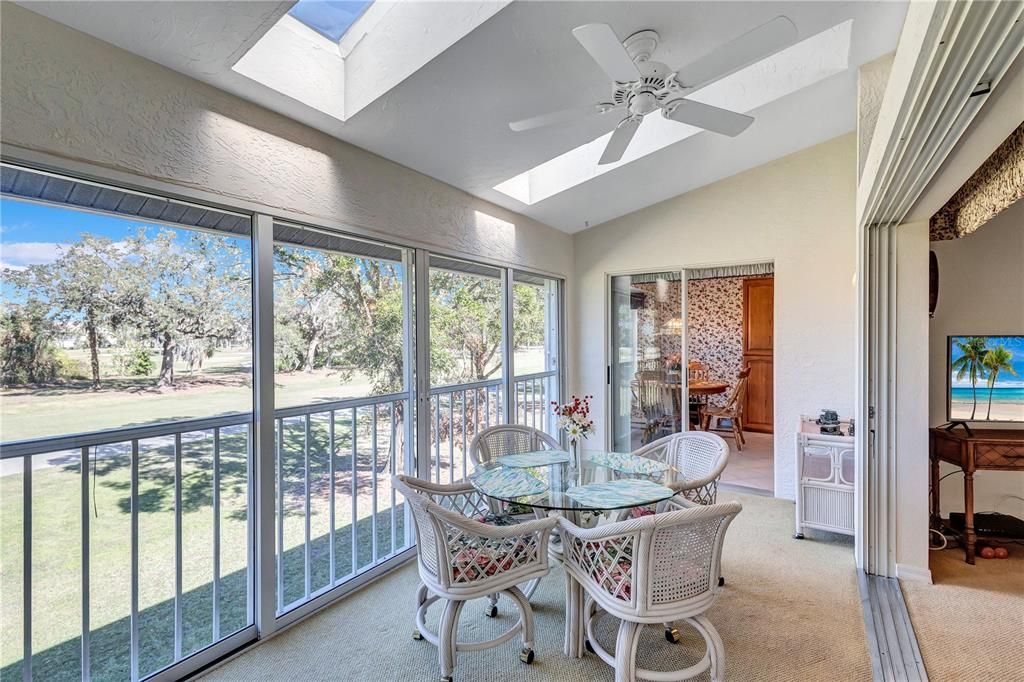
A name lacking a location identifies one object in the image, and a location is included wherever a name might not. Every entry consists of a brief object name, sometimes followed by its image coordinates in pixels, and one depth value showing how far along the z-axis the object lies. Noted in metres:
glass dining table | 2.09
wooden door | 6.57
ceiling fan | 1.57
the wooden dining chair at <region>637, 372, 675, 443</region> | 4.83
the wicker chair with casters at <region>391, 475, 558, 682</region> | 1.84
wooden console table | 2.78
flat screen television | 3.08
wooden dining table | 5.99
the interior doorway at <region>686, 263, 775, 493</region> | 6.17
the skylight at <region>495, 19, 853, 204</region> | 2.76
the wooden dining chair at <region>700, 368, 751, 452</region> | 6.00
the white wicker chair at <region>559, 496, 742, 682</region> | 1.67
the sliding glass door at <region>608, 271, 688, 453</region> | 4.70
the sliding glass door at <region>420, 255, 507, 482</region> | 3.49
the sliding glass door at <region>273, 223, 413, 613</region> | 2.50
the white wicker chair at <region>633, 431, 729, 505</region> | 2.48
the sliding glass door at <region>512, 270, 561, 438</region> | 4.42
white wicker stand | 3.13
